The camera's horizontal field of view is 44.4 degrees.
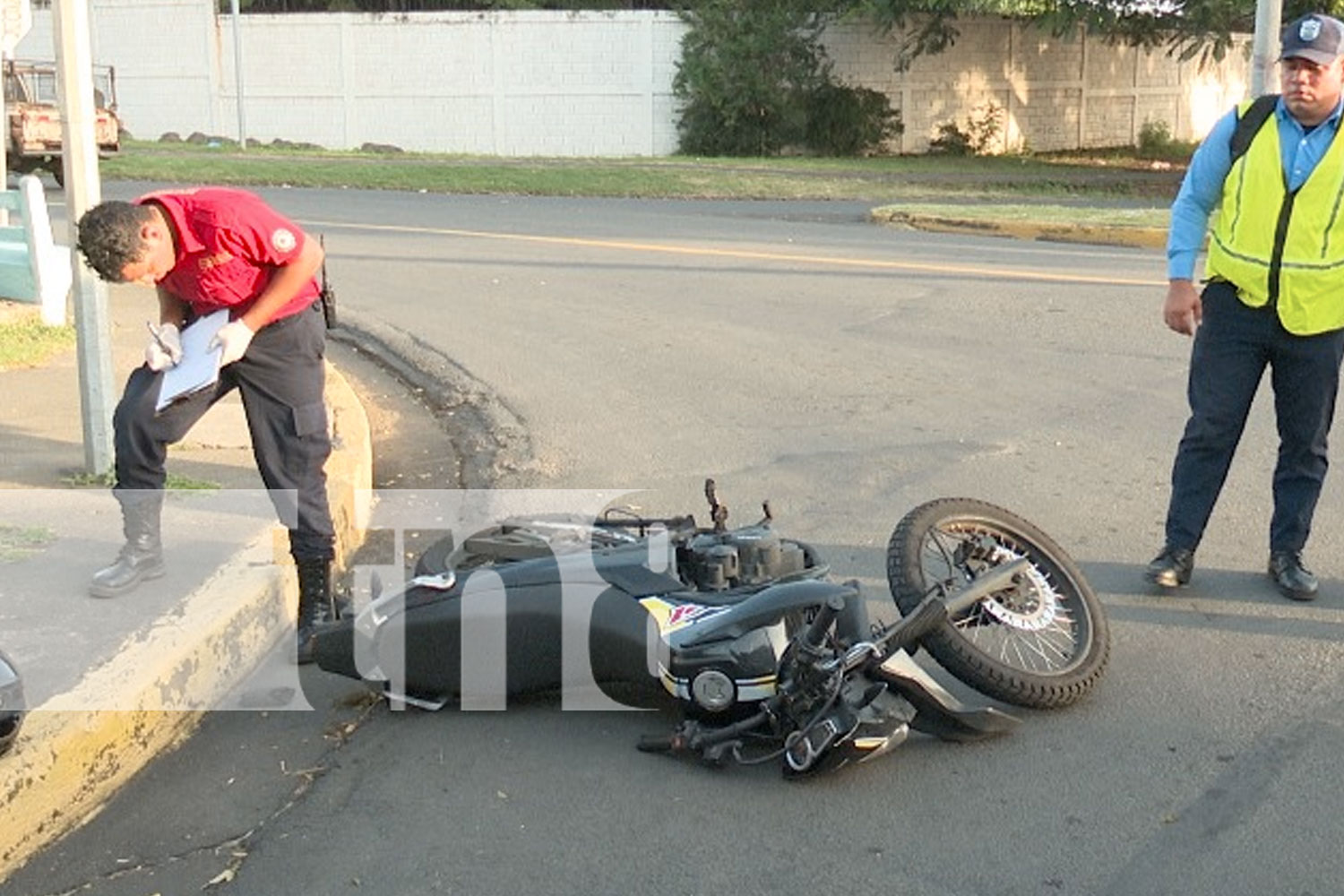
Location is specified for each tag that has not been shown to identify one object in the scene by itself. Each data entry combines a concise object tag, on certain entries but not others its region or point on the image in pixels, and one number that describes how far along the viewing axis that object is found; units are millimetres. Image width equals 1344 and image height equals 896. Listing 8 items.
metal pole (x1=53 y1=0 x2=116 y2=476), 6547
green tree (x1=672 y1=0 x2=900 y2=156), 31656
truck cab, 23984
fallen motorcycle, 4242
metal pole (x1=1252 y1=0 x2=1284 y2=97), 16641
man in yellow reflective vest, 5320
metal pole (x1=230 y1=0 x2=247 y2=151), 33156
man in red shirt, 5016
